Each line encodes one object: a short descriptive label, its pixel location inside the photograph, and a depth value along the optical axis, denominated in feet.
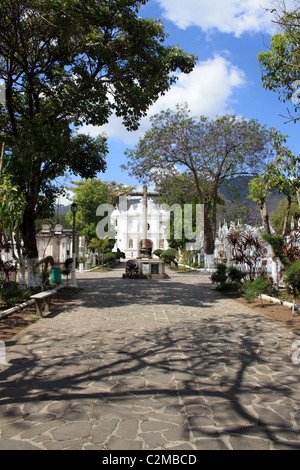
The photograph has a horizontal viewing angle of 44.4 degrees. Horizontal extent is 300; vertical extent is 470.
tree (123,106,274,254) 73.97
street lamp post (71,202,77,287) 52.47
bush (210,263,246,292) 44.14
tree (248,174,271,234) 35.19
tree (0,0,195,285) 32.40
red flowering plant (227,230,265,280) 42.09
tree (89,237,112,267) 98.27
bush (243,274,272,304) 35.06
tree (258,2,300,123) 28.58
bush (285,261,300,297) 26.93
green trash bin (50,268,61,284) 50.80
